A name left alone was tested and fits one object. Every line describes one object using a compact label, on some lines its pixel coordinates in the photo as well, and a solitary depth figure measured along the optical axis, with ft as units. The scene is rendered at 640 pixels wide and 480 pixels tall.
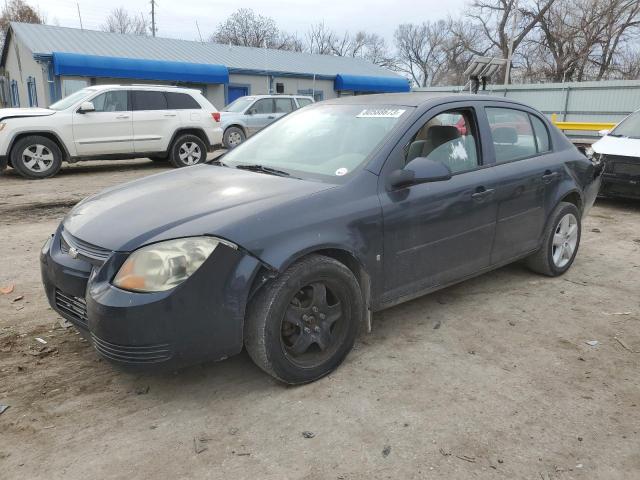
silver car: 49.03
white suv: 31.99
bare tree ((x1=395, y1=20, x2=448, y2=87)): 201.36
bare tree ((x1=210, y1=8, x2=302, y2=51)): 175.63
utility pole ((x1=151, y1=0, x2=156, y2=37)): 160.66
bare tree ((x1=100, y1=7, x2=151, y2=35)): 179.83
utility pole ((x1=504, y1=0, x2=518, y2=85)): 84.93
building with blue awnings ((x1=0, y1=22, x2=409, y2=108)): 68.33
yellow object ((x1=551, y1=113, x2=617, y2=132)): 45.88
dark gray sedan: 8.18
